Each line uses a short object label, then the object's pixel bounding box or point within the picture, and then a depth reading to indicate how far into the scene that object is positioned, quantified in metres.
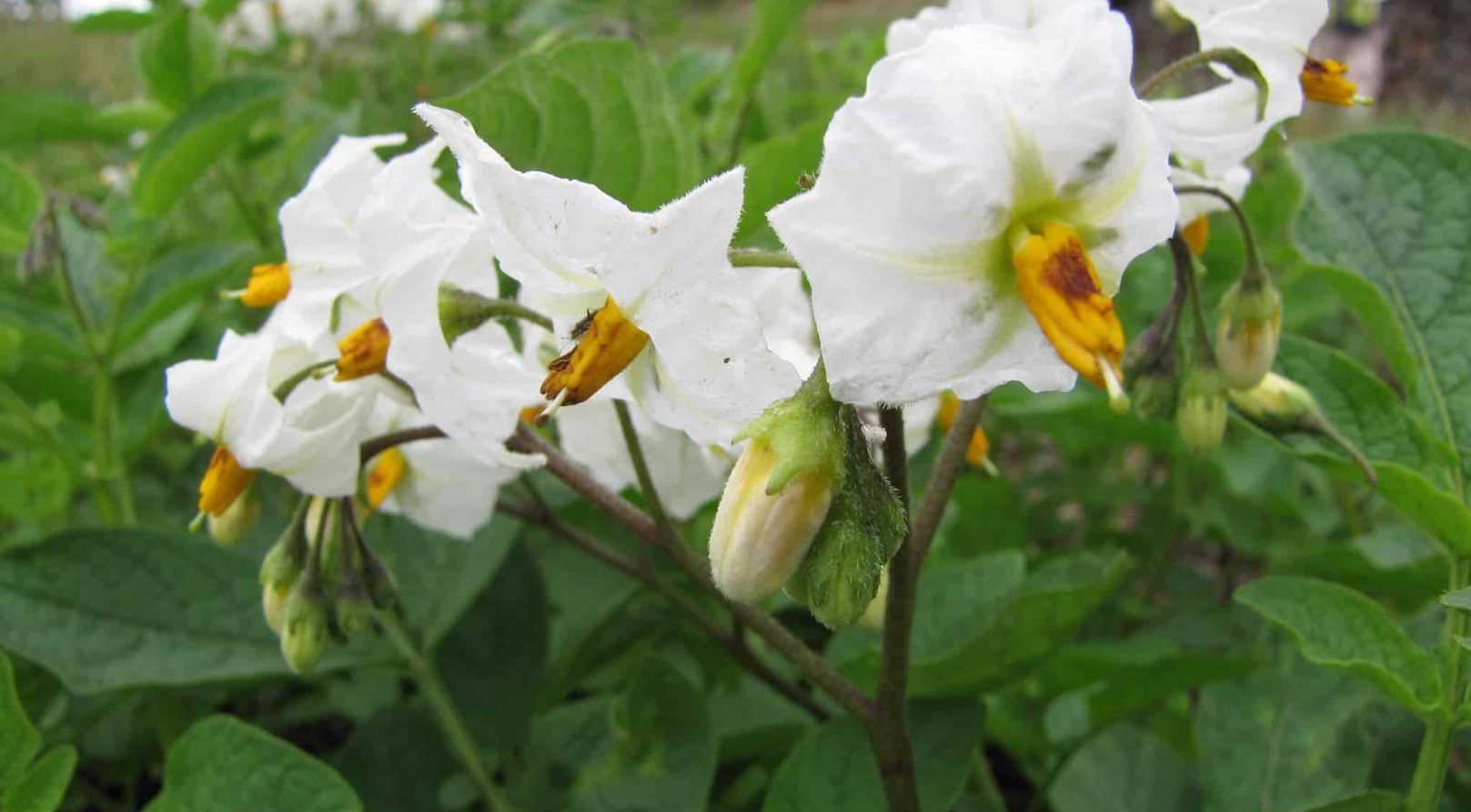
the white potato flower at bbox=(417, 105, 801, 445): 0.12
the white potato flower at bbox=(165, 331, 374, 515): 0.15
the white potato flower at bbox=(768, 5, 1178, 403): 0.11
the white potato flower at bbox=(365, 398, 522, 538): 0.16
